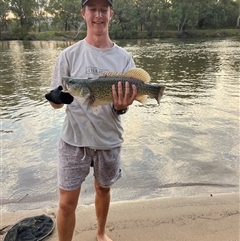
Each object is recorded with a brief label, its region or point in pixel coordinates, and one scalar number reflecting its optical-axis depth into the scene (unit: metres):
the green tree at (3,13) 70.55
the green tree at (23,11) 71.88
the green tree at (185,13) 62.68
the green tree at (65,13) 72.56
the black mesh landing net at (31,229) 3.35
